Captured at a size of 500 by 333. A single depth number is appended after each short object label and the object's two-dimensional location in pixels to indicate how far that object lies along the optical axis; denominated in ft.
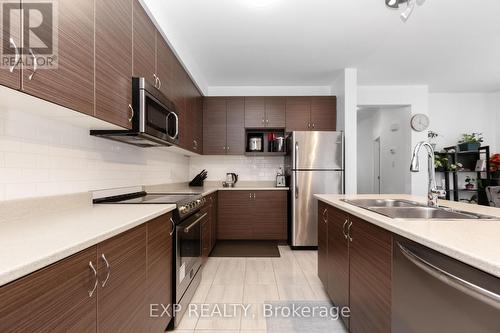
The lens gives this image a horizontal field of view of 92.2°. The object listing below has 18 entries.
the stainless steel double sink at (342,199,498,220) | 3.98
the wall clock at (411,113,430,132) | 13.61
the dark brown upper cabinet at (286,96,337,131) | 12.53
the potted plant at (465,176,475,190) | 14.52
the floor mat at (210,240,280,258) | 10.46
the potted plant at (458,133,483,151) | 14.03
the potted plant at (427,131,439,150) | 14.88
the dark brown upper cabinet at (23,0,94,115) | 2.96
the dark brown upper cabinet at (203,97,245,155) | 12.77
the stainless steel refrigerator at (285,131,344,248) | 11.23
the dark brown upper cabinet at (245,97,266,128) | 12.71
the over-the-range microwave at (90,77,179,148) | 5.24
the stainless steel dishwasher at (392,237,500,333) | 1.99
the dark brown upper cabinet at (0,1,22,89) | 2.53
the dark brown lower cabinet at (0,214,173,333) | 1.95
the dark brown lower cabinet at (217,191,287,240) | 11.83
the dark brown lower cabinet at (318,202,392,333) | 3.61
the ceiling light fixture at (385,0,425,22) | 5.23
